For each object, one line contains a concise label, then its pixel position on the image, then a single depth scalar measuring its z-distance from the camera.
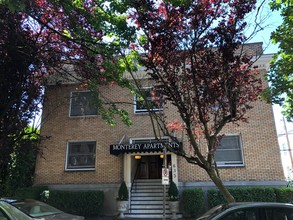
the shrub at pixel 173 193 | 12.59
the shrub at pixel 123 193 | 13.03
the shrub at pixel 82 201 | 13.48
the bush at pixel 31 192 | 13.84
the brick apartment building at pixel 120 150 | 13.46
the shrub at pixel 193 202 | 12.48
